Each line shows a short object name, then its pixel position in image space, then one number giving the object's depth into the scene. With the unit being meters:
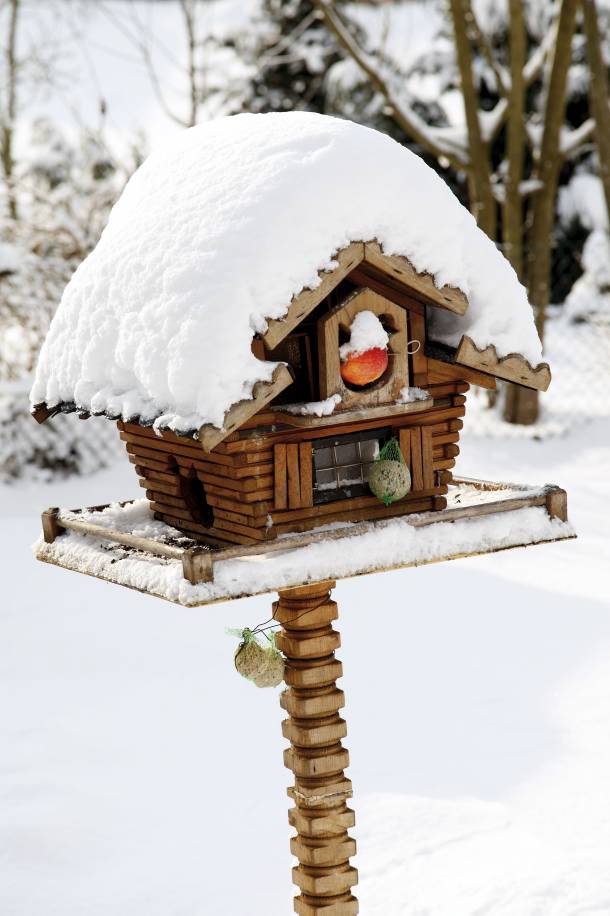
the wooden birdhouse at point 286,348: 4.37
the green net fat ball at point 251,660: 5.27
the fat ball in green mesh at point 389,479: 4.98
